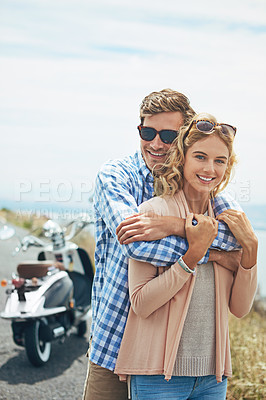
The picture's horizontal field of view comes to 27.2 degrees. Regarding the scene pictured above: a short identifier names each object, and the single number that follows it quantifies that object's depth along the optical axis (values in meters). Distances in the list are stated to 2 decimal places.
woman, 1.92
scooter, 4.64
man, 1.95
